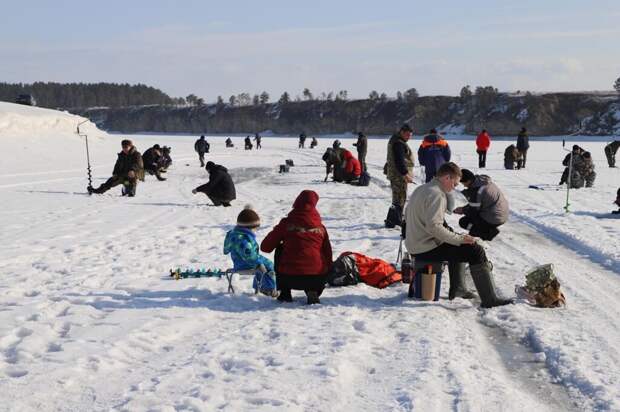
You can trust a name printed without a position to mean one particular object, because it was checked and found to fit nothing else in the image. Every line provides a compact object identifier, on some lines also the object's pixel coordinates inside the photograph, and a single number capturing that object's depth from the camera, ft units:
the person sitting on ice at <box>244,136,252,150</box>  147.84
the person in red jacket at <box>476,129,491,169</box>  78.64
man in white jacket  19.48
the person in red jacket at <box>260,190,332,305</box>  19.84
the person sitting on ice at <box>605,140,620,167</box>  79.83
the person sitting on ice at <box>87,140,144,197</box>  50.01
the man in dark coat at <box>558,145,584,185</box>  51.10
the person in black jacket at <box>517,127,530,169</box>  79.22
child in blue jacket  21.12
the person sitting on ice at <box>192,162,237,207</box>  44.68
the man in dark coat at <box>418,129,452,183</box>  36.47
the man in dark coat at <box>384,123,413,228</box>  33.55
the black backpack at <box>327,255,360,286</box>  22.45
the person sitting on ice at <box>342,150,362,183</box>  60.03
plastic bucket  20.52
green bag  20.01
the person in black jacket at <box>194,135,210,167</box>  90.22
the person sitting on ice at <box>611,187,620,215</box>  38.22
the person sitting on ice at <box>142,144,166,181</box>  68.28
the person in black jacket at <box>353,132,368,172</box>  70.13
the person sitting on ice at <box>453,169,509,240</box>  24.61
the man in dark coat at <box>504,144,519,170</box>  77.46
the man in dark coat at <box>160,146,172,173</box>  76.59
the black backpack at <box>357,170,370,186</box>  58.23
